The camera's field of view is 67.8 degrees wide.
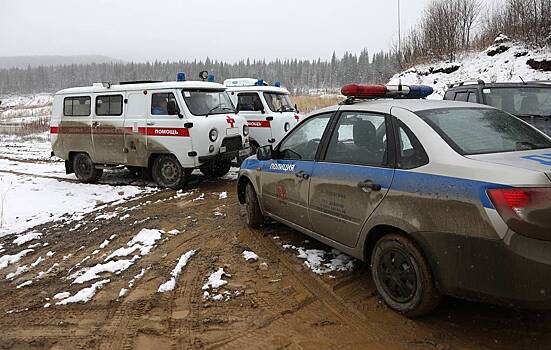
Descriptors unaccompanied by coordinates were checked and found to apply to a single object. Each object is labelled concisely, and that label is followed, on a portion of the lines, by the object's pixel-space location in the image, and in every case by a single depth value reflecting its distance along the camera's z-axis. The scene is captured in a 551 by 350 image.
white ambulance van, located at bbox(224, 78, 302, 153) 10.98
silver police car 2.60
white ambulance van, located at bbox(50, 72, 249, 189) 8.73
